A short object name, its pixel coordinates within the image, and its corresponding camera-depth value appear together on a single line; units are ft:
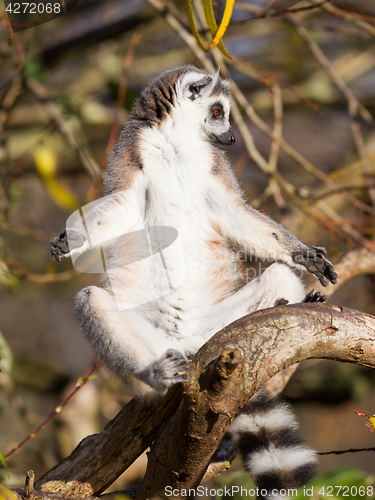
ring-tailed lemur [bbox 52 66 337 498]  15.23
